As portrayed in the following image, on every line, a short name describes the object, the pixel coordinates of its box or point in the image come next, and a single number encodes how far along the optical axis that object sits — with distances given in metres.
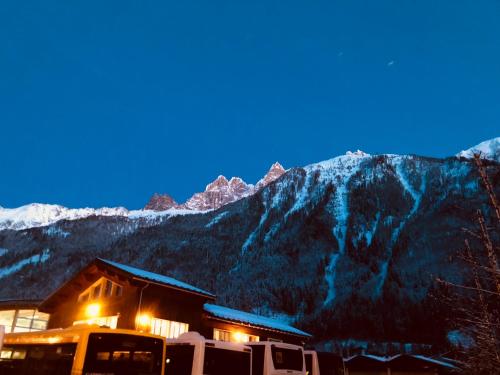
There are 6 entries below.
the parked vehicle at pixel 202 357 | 14.27
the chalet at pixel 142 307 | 21.70
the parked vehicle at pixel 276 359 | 16.86
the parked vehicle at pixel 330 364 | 34.44
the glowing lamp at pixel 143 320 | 20.98
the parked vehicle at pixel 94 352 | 11.25
